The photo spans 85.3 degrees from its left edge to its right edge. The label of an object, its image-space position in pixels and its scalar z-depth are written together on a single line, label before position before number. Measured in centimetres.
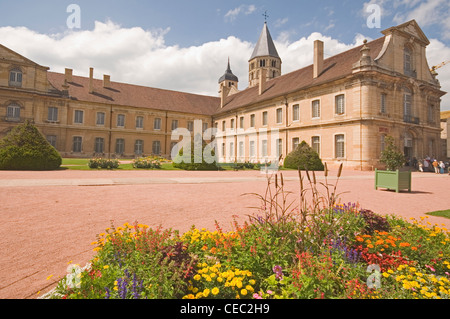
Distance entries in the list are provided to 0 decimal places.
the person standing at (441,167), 2238
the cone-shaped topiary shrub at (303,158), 1998
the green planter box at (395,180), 932
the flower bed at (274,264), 211
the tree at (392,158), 1031
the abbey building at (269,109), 2181
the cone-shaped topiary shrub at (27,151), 1379
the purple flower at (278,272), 238
